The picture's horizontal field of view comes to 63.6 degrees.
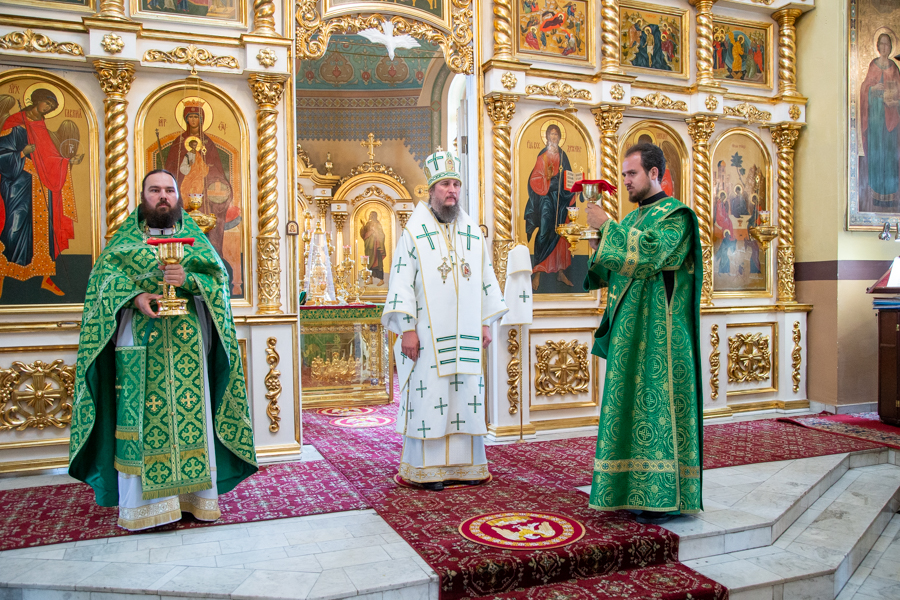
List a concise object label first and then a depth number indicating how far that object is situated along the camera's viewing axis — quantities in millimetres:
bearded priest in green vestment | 4117
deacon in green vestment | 4000
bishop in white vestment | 4988
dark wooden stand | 7180
